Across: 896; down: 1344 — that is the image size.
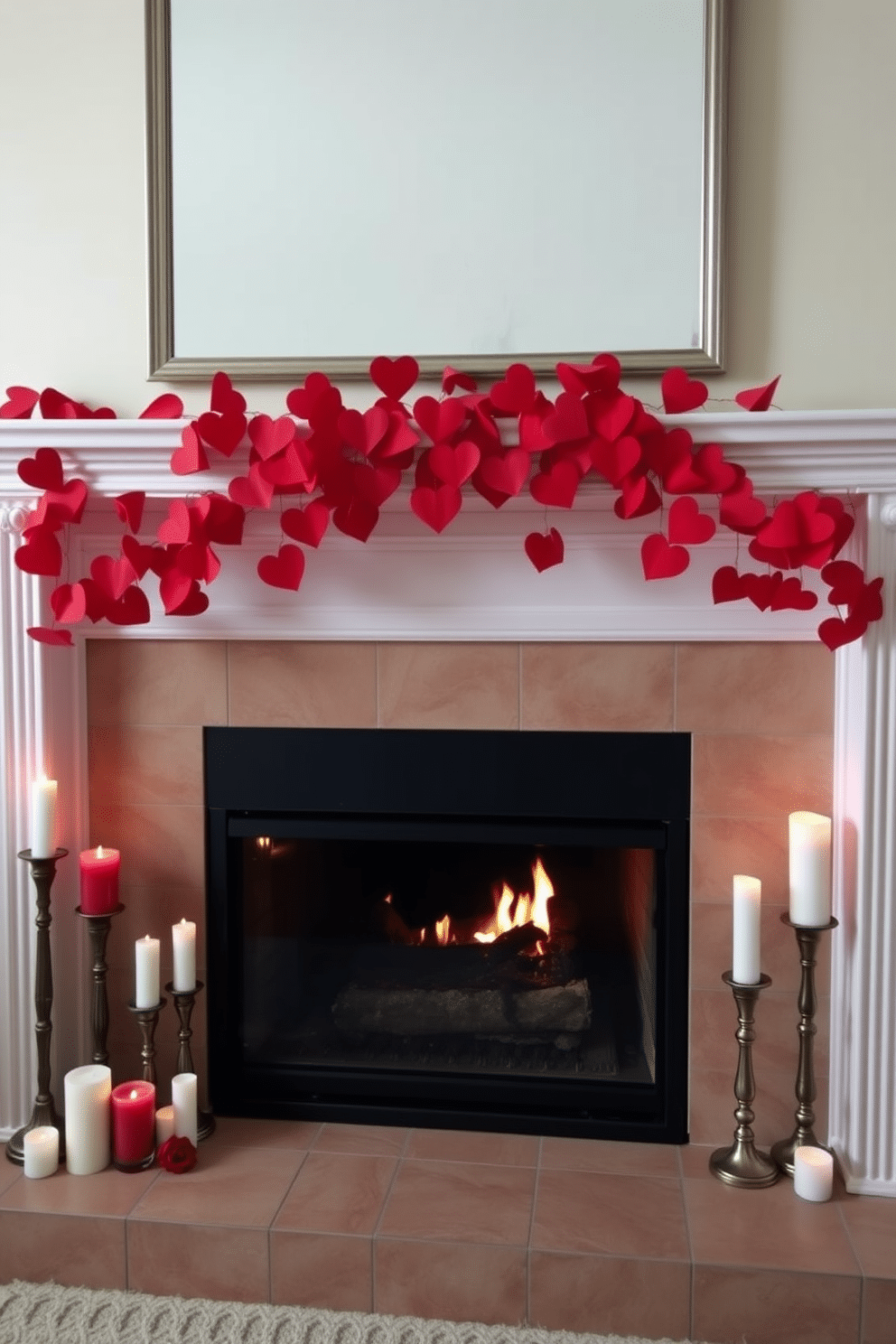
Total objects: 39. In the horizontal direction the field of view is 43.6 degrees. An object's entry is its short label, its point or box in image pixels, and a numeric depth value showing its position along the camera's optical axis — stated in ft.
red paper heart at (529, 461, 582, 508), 5.32
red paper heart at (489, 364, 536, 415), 5.26
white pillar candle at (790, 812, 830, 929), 5.71
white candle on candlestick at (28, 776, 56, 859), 6.02
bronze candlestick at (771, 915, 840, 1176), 5.78
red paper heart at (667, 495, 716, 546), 5.31
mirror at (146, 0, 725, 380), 5.93
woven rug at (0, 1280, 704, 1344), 5.30
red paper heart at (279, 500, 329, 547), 5.44
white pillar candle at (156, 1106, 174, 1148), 6.24
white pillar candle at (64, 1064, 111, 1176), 6.00
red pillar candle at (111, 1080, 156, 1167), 6.04
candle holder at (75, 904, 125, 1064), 6.22
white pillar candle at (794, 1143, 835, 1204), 5.72
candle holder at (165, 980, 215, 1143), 6.26
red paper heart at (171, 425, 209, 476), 5.48
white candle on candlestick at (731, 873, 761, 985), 5.78
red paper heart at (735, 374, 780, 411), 5.58
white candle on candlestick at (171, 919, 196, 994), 6.22
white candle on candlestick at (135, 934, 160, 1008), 6.15
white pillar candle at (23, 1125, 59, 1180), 6.00
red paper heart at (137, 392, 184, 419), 6.11
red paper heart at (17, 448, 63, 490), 5.69
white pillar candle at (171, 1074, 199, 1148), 6.10
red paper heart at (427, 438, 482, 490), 5.30
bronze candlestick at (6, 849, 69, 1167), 6.04
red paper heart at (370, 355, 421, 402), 5.44
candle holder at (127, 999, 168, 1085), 6.18
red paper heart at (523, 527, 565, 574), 5.54
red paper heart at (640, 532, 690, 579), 5.40
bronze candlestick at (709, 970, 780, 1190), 5.84
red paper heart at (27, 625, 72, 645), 5.98
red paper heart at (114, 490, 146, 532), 5.73
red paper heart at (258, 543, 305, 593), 5.60
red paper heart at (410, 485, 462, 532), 5.37
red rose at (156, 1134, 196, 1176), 6.01
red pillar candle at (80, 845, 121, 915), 6.15
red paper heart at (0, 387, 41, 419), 6.19
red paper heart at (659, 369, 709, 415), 5.40
